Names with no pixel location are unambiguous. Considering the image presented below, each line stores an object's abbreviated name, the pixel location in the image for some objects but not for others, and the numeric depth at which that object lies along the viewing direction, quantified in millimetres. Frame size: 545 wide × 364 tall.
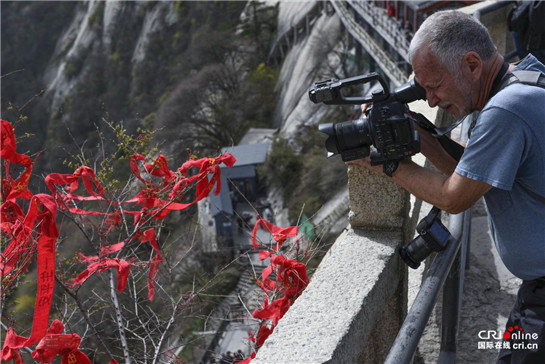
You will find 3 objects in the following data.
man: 1601
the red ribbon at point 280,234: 3092
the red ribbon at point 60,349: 2428
